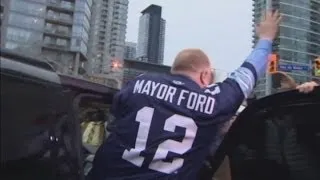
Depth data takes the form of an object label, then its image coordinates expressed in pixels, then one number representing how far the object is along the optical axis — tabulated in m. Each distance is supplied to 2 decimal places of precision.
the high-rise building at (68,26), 58.42
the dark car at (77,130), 1.58
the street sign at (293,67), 15.97
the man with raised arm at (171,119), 2.05
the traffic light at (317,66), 14.88
